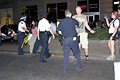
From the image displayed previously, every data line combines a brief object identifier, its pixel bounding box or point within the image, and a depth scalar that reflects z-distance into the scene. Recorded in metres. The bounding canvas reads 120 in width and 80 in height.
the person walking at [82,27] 7.18
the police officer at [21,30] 9.38
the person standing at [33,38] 9.85
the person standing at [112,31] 7.57
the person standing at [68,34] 6.03
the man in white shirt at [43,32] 7.84
